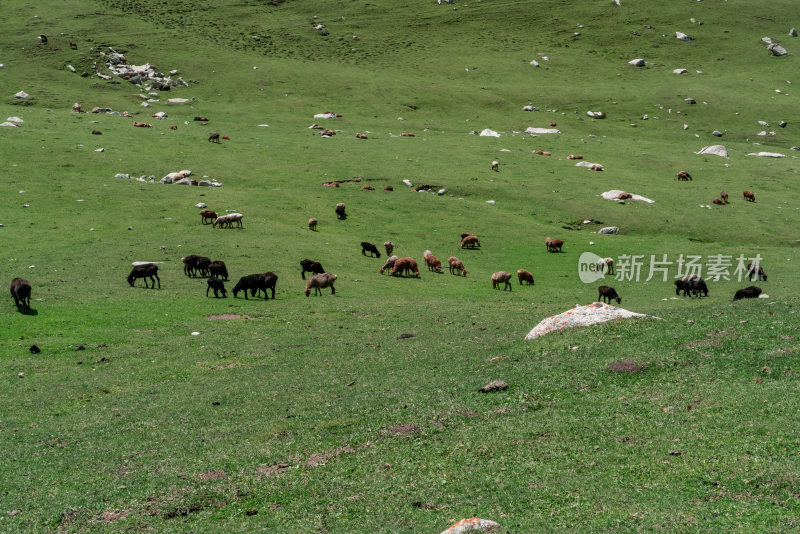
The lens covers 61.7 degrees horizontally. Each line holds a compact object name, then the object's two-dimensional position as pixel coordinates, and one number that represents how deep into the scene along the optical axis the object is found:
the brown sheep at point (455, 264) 44.91
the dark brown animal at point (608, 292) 38.28
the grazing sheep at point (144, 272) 36.81
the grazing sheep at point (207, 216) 49.31
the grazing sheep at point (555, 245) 50.97
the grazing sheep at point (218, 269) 38.81
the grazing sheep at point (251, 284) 36.31
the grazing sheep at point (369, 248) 47.41
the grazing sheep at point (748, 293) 35.62
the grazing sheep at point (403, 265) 43.47
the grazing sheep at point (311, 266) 40.59
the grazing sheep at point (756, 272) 42.44
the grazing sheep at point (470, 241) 50.59
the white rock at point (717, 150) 82.69
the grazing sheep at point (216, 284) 36.19
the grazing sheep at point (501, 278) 41.72
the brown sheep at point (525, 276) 43.34
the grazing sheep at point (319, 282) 38.06
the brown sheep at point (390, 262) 43.66
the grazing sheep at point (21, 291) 31.41
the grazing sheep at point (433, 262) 45.56
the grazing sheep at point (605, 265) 46.31
